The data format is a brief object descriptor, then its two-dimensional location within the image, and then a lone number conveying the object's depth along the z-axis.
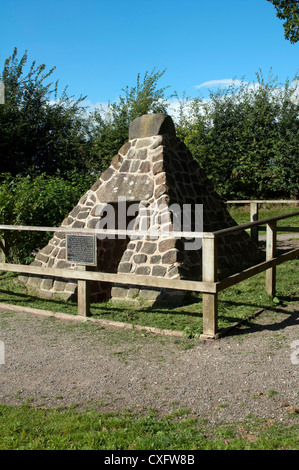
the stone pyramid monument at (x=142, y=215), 7.93
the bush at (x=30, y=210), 10.73
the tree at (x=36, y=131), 19.59
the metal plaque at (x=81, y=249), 6.95
